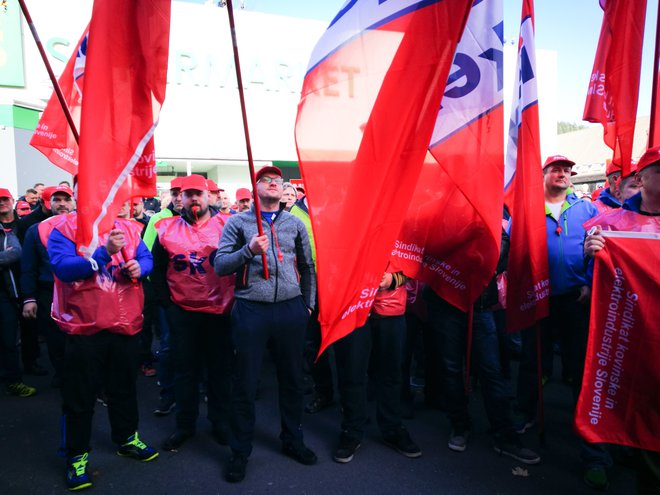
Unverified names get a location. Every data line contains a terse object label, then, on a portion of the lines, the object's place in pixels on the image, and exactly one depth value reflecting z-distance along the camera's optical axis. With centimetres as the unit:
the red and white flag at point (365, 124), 218
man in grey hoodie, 331
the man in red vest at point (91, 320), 310
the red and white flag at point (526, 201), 326
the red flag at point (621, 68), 356
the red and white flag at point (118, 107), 245
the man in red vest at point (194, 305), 373
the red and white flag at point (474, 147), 279
